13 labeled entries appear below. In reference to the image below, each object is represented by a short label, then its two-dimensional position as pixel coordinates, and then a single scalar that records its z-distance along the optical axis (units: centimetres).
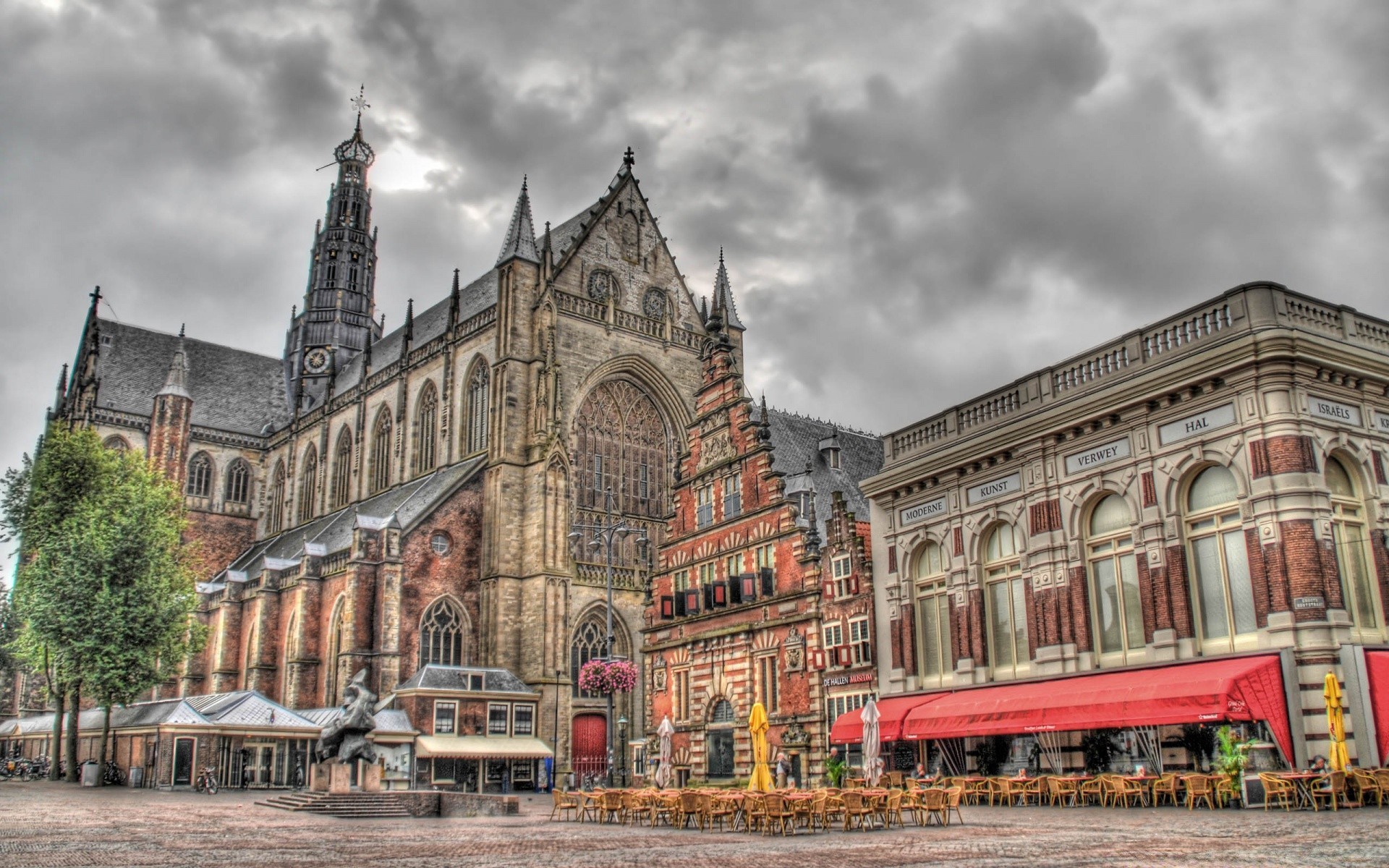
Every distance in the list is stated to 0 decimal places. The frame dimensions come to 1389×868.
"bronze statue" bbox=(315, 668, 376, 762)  2684
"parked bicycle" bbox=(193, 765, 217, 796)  3831
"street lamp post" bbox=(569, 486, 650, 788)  4061
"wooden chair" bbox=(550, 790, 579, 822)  2227
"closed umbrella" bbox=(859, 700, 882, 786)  2273
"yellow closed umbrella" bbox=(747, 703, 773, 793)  2188
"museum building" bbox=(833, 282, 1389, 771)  1841
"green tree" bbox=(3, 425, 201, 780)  4156
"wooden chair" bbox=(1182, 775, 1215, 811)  1822
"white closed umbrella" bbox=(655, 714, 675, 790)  2667
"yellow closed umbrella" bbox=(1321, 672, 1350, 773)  1720
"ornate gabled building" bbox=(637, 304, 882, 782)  2866
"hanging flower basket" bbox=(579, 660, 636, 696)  3375
